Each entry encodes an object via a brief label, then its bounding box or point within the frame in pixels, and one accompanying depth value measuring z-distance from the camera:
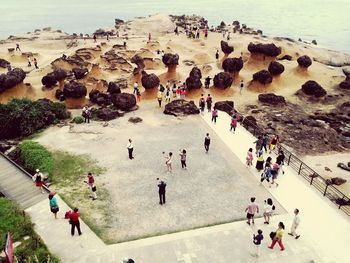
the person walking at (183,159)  23.14
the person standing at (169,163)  22.86
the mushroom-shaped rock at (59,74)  41.12
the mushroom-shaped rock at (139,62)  47.75
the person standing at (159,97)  35.45
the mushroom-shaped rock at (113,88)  37.72
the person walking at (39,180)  20.33
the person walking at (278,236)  16.09
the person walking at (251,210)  17.75
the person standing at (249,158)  23.31
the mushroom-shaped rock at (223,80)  42.12
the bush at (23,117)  29.25
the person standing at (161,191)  19.33
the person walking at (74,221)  16.80
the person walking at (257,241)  15.72
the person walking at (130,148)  24.71
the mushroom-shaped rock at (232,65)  44.81
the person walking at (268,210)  17.89
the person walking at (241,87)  43.51
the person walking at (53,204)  18.02
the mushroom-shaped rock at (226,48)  52.39
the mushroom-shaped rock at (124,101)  34.50
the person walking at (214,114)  30.47
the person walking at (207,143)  25.25
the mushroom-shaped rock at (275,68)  45.72
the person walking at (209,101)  33.16
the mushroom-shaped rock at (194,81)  40.09
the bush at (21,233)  15.62
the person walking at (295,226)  17.11
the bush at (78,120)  31.83
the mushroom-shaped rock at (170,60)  44.59
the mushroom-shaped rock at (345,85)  46.14
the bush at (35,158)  23.92
